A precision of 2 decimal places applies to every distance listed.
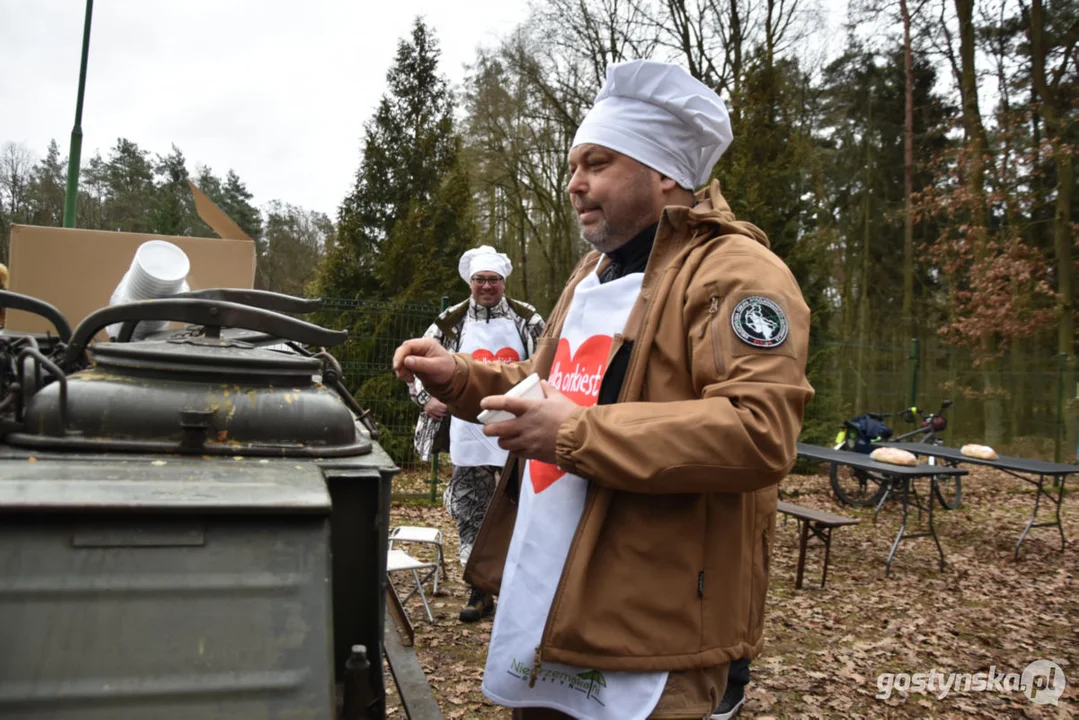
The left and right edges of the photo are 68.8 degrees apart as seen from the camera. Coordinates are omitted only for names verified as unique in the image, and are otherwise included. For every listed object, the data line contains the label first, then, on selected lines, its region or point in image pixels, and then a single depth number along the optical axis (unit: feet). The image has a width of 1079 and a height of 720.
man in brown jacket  4.32
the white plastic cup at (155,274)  10.87
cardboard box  17.08
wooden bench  18.95
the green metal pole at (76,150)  28.17
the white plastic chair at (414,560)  14.69
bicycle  30.73
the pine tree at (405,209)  36.63
